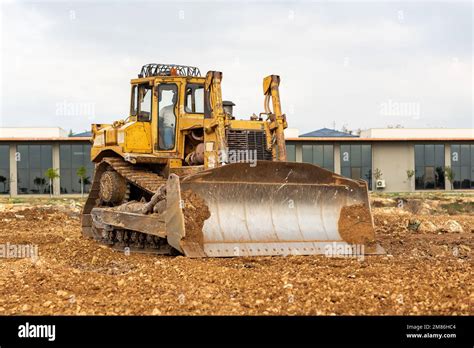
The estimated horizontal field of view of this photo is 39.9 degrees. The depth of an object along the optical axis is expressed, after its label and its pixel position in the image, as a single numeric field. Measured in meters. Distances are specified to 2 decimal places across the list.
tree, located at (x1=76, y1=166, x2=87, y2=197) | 48.31
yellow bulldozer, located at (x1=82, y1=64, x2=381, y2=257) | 9.87
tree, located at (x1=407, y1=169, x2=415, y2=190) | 53.50
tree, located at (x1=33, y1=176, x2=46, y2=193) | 51.69
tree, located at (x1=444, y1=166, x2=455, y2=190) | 53.25
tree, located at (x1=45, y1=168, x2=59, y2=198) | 47.75
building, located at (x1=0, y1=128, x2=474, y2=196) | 51.34
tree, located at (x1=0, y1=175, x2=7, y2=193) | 51.53
